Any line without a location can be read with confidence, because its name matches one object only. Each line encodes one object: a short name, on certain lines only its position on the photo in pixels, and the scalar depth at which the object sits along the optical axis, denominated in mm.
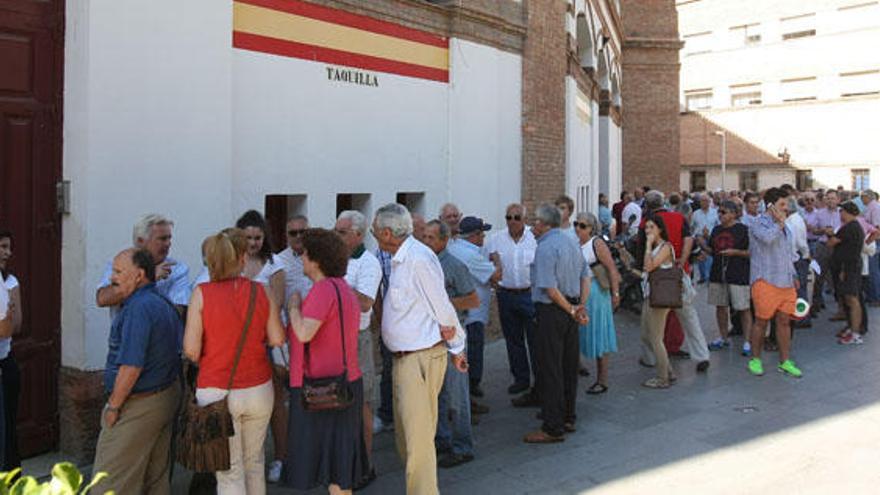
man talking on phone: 8367
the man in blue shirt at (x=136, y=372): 4203
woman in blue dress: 7877
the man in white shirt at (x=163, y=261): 5152
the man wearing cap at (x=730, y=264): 9445
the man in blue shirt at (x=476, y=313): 7391
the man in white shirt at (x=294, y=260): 5781
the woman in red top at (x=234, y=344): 4195
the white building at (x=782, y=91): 36219
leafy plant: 2270
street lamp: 39981
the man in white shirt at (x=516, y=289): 7715
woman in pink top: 4367
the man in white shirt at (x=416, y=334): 4828
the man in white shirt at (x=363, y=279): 5301
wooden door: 5676
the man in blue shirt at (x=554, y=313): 6359
